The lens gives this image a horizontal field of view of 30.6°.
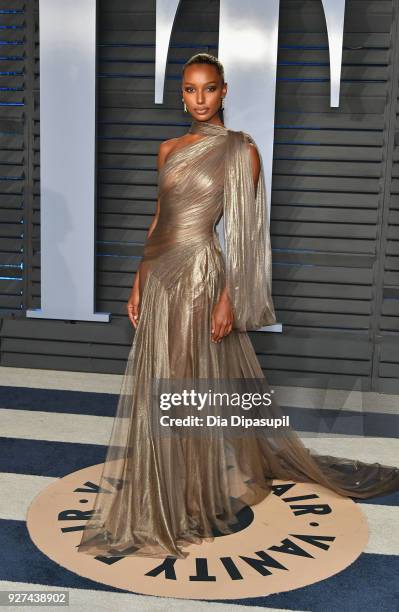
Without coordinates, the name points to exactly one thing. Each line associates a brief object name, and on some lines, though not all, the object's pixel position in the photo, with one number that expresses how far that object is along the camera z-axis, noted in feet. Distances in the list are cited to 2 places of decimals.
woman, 9.21
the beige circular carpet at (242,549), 8.21
